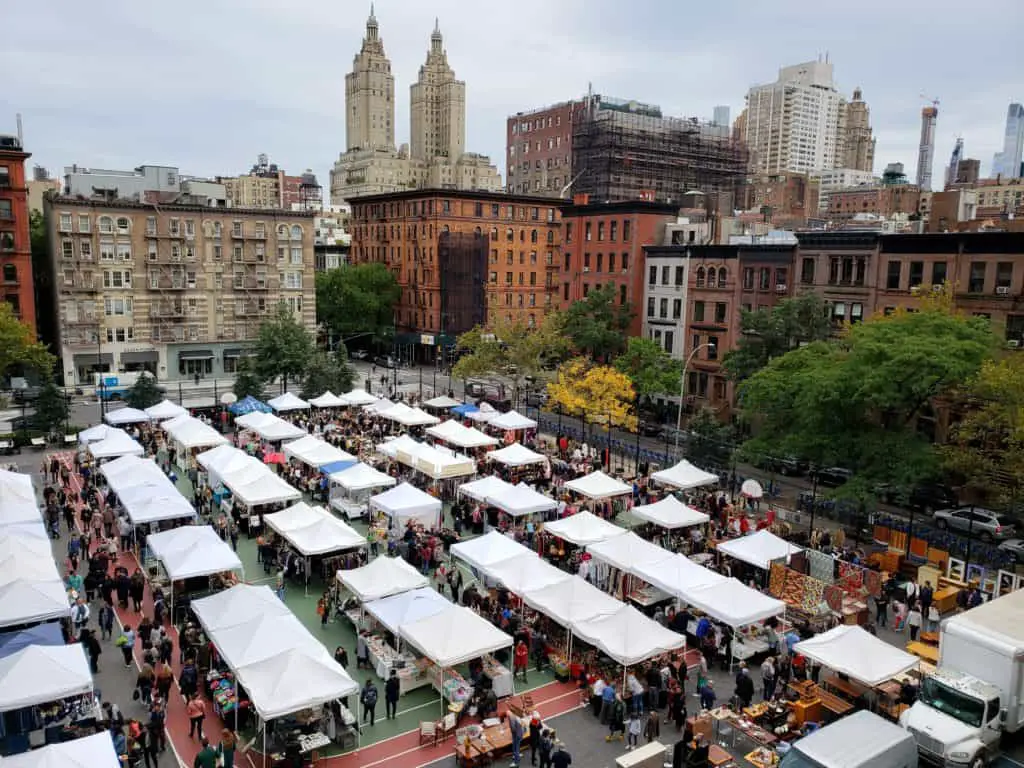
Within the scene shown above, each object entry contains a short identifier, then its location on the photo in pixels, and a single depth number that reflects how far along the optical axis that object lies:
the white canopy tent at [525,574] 23.86
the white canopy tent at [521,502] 31.41
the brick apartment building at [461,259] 85.44
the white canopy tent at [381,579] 23.23
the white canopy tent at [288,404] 49.81
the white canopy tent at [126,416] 44.53
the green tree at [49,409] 46.94
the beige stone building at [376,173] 197.00
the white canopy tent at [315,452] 37.28
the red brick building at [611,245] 67.12
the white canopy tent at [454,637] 19.86
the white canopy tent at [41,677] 17.00
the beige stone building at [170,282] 66.88
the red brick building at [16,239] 61.06
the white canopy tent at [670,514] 30.64
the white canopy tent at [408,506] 30.52
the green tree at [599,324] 62.69
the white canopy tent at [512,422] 46.53
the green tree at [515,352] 59.22
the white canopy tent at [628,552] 25.81
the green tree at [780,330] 48.12
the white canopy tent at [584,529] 28.61
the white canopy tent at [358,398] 51.34
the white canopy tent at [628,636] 20.28
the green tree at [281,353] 60.47
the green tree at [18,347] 50.53
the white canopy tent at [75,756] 14.14
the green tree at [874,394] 31.64
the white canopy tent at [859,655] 19.38
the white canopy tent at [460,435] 41.53
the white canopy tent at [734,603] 22.17
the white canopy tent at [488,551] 25.44
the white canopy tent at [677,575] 24.02
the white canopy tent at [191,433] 39.31
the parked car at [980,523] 34.16
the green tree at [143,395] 51.28
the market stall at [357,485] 33.78
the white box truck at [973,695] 17.80
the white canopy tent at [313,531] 26.64
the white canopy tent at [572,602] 22.02
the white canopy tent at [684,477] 35.17
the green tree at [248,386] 55.41
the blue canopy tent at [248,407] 48.30
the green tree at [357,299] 87.00
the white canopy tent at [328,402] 50.78
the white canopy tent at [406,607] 21.56
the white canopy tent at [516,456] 38.38
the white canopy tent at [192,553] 24.08
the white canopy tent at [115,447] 37.53
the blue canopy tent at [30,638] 19.62
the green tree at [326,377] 55.81
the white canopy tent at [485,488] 32.97
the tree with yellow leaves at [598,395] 49.06
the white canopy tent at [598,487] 33.91
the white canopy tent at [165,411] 45.44
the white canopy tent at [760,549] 27.16
